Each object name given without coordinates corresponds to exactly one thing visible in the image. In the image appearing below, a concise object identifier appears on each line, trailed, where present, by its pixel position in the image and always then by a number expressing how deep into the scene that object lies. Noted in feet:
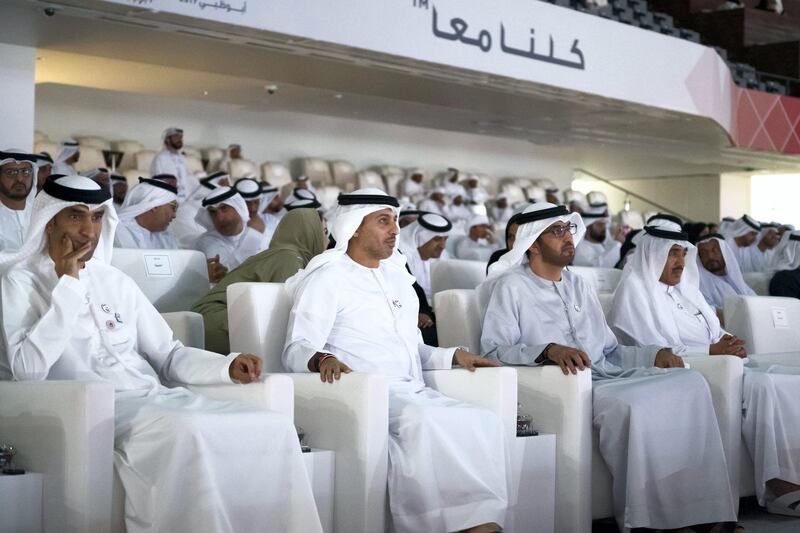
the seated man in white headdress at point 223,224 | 20.92
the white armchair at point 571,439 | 13.21
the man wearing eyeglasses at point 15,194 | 17.67
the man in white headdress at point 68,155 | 31.40
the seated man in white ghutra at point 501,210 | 50.01
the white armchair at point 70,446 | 9.37
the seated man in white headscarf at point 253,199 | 24.82
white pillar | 28.66
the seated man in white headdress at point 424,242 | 24.71
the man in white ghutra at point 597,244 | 31.45
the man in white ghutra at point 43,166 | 22.72
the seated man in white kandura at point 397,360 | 11.66
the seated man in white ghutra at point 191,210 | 24.79
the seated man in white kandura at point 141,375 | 9.66
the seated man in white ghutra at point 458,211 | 45.76
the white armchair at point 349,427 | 11.32
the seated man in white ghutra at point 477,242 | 29.99
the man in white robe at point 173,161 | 35.86
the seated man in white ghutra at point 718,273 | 22.44
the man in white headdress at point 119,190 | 27.60
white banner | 28.22
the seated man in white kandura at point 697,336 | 15.19
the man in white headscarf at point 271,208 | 28.76
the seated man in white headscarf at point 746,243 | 36.29
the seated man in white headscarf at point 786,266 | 23.50
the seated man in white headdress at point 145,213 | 19.31
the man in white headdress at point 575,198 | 52.49
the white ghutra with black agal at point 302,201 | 22.62
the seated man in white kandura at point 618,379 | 13.42
